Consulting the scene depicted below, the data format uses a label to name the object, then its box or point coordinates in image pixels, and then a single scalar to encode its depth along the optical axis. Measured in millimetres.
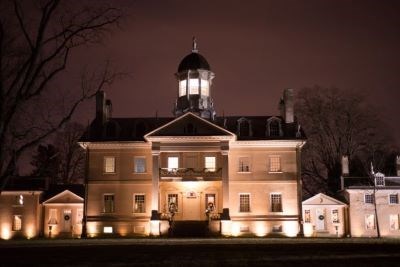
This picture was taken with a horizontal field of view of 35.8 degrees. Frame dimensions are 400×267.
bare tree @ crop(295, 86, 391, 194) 54812
